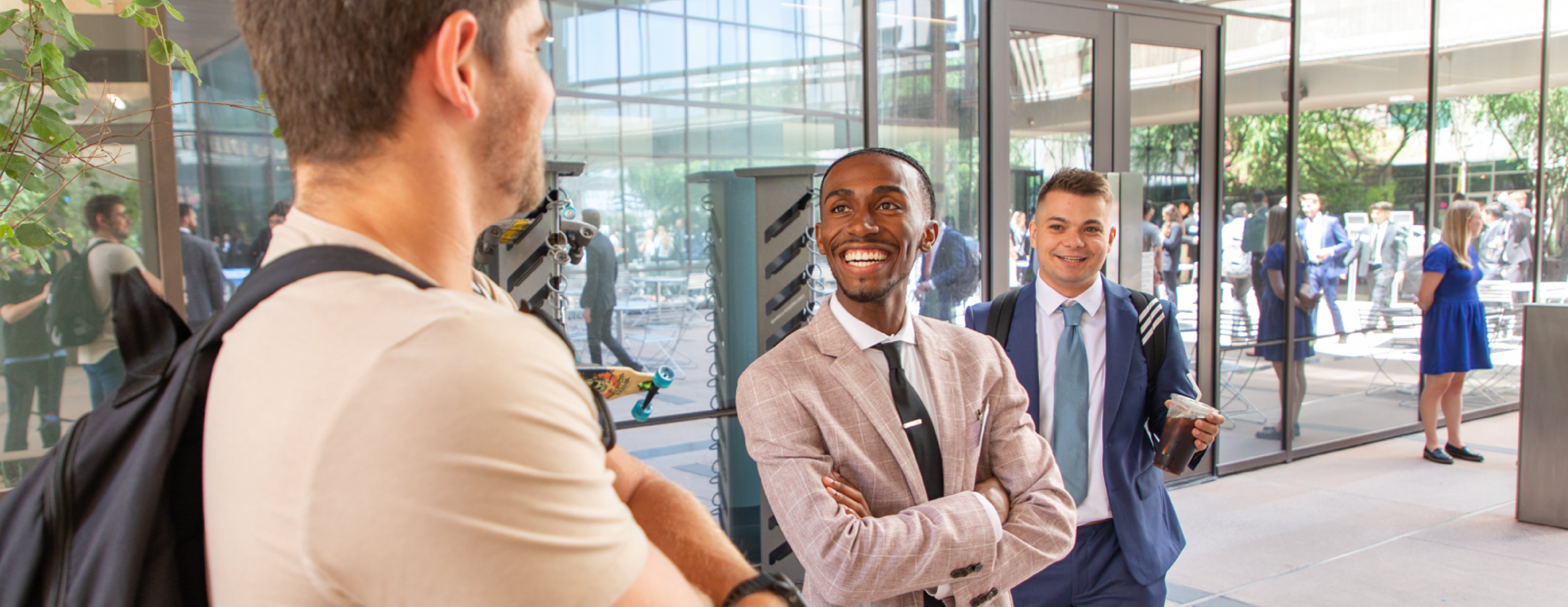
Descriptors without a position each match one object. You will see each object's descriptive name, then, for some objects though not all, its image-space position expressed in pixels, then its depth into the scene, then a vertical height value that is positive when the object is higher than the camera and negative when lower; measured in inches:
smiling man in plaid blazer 54.8 -13.4
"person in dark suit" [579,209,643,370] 160.1 -9.8
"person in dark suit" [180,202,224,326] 129.8 -3.8
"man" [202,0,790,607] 19.2 -3.3
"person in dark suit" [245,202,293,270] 132.9 +0.4
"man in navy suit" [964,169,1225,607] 84.4 -17.0
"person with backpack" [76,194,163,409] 122.3 -3.2
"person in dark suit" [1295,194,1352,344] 249.1 -6.6
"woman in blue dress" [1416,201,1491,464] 236.7 -26.3
